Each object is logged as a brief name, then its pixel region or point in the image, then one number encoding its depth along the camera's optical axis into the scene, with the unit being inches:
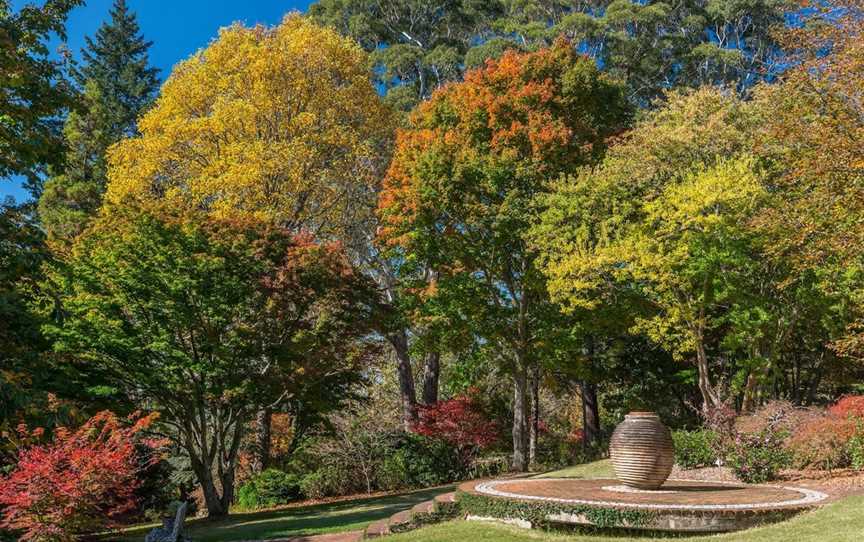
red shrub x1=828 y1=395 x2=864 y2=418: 648.4
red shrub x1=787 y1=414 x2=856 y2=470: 629.6
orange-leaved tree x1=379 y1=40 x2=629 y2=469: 932.0
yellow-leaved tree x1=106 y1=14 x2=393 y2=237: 956.6
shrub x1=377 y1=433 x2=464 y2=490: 957.2
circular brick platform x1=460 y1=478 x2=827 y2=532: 413.7
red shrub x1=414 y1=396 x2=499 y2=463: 1006.4
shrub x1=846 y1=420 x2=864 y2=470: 600.7
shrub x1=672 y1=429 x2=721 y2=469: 687.1
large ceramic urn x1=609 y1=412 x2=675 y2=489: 496.4
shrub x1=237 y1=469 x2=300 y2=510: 922.7
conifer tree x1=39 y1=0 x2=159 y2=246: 1316.4
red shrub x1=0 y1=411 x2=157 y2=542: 460.8
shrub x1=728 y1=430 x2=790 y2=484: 629.9
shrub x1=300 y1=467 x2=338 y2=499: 936.9
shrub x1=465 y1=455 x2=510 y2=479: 978.7
